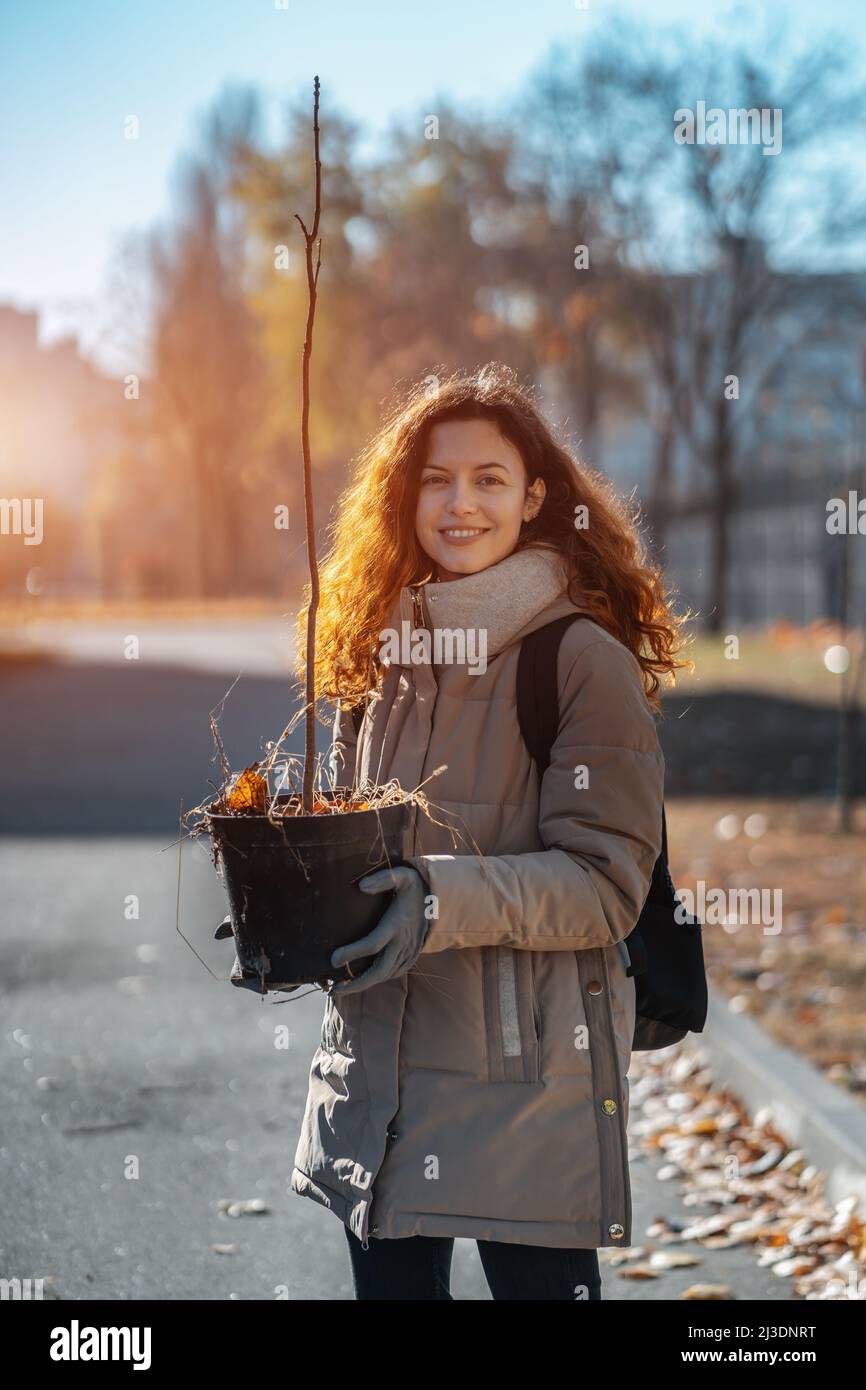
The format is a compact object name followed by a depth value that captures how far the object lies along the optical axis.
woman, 2.58
